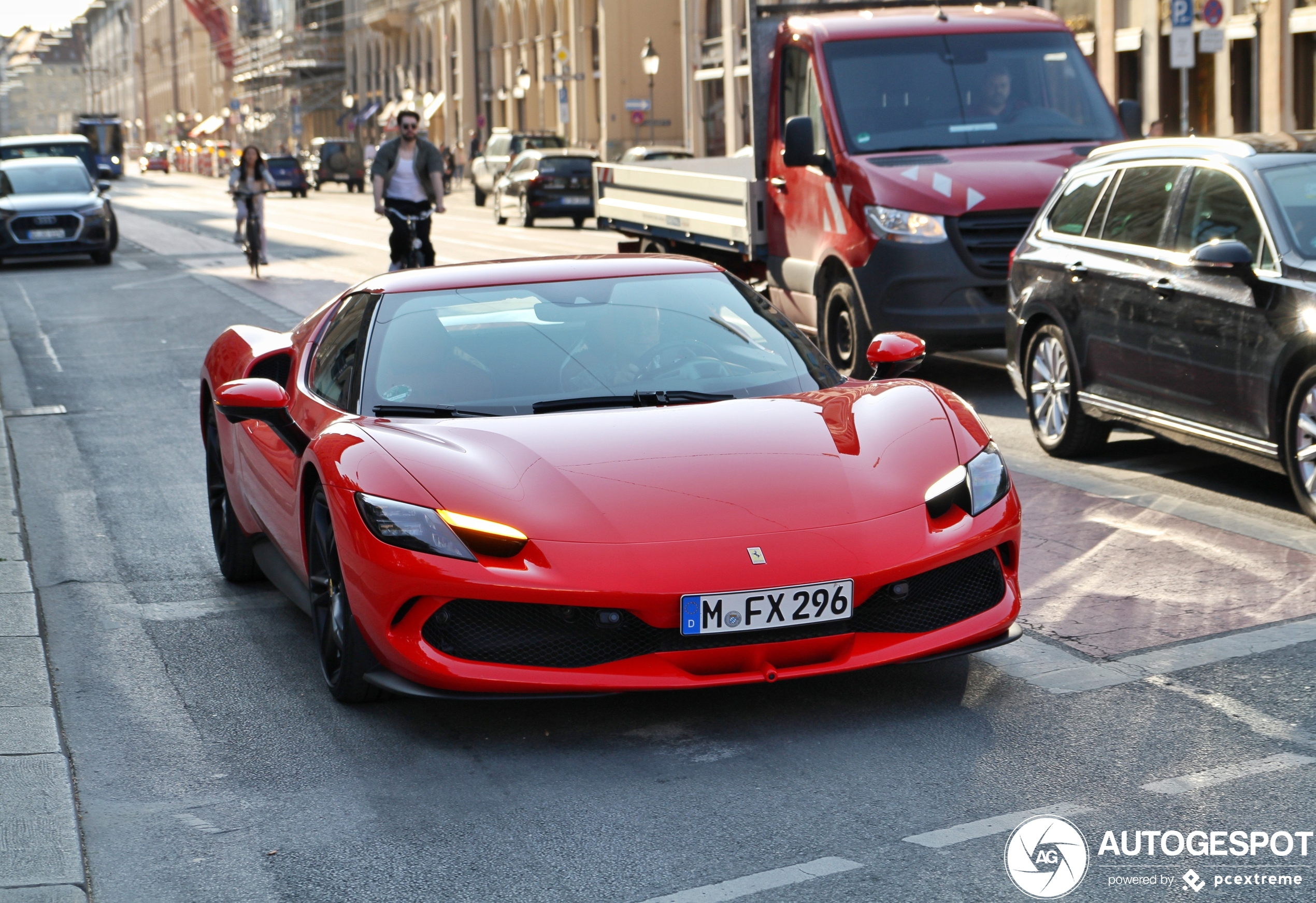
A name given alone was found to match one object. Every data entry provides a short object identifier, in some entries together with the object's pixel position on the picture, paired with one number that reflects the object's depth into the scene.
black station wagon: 7.41
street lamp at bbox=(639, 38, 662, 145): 50.59
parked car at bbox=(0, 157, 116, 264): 26.31
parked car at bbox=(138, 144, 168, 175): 126.38
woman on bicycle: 23.23
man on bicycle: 15.95
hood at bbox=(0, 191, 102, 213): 26.42
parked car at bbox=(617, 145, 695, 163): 39.78
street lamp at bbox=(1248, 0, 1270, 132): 29.75
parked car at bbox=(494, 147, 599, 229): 37.44
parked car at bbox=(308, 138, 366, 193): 70.81
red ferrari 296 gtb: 4.69
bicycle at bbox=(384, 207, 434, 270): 16.08
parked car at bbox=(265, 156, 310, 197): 65.00
